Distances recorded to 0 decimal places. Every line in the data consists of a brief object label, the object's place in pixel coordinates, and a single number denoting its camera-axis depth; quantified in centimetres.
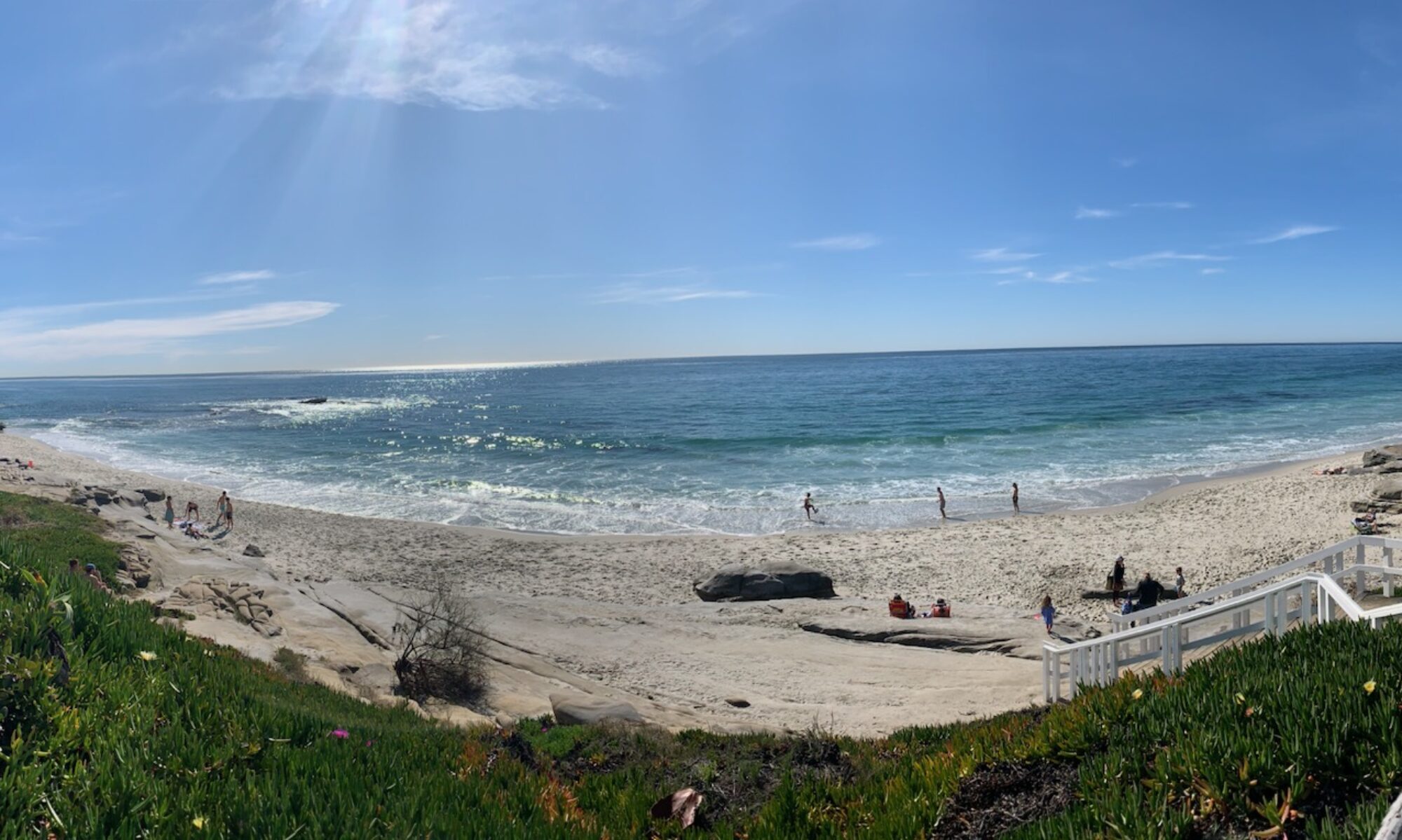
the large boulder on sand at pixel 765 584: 1969
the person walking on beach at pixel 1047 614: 1538
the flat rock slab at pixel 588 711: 917
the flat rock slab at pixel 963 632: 1447
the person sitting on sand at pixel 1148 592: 1544
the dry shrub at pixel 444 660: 1190
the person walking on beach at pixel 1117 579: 1784
